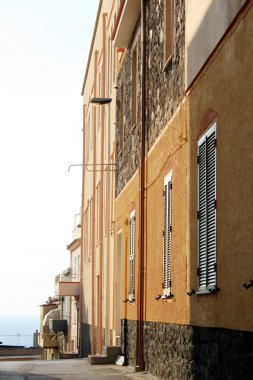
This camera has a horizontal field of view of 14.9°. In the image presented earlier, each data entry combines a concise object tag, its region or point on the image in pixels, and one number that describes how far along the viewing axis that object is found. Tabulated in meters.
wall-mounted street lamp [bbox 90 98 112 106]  24.09
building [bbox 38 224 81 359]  39.03
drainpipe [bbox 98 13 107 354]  28.56
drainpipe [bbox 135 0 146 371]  17.23
